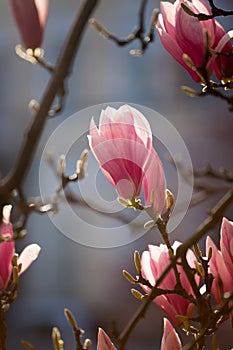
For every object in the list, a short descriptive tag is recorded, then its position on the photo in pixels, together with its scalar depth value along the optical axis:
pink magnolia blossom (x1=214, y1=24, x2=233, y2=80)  1.69
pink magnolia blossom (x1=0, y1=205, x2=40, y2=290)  1.72
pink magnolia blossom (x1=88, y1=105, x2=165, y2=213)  1.65
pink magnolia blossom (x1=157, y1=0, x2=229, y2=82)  1.68
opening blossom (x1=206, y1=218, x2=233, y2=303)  1.67
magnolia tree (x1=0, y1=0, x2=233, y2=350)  1.65
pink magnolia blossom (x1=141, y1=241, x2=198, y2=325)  1.69
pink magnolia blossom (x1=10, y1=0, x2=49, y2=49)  1.87
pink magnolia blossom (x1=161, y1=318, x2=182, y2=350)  1.68
